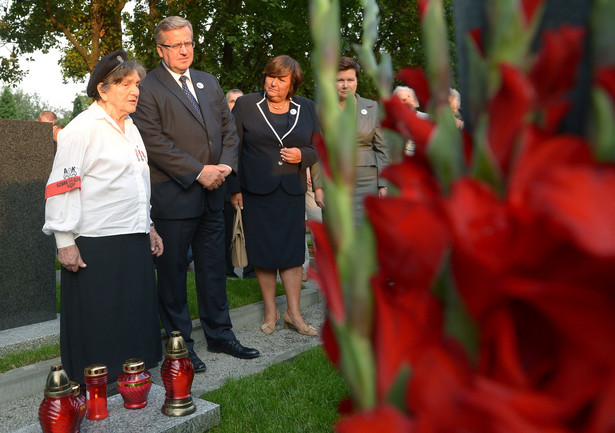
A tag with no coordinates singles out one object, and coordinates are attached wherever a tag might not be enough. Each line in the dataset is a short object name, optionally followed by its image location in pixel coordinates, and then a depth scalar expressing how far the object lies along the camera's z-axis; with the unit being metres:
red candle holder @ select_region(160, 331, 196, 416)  3.65
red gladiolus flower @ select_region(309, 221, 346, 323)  0.43
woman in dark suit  5.79
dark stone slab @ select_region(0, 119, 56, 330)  5.93
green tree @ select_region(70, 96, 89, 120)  61.62
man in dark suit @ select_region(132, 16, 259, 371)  4.84
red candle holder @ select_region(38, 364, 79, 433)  3.10
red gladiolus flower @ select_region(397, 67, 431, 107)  0.49
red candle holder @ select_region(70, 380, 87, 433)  3.27
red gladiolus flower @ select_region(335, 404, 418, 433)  0.37
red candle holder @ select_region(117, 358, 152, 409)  3.62
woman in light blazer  5.49
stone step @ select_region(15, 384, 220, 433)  3.46
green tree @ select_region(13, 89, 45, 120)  75.43
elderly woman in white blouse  3.82
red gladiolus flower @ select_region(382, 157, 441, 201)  0.42
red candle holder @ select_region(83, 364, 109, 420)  3.48
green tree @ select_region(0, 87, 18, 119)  49.69
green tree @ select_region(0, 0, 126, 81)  18.06
